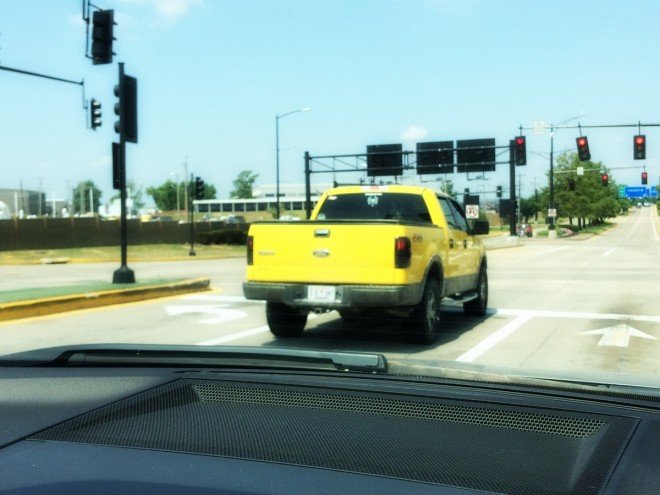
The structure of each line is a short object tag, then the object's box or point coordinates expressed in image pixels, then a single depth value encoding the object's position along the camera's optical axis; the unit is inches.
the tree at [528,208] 5526.6
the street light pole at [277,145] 1870.7
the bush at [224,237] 2016.5
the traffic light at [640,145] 1592.0
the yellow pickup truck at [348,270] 346.3
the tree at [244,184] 6998.0
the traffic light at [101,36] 632.4
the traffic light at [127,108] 637.9
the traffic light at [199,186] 1462.8
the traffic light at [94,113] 844.6
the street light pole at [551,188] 2623.0
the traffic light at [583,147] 1727.4
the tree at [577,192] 3772.1
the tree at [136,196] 7706.7
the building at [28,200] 5969.5
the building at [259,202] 6230.3
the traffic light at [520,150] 1708.9
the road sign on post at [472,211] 1787.6
